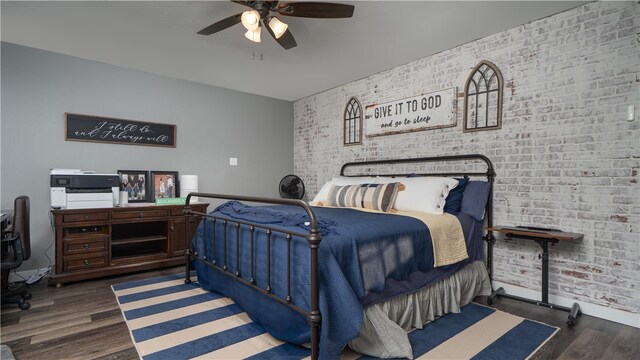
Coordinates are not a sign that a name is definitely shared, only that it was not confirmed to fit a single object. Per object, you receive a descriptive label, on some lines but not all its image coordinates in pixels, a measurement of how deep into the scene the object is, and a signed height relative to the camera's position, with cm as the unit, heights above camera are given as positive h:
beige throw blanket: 241 -49
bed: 168 -60
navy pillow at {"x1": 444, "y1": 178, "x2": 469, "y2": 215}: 295 -20
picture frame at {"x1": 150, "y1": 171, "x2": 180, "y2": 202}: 404 -13
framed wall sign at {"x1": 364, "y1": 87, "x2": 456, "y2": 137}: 338 +73
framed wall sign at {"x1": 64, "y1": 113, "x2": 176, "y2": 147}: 354 +52
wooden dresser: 310 -72
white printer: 310 -15
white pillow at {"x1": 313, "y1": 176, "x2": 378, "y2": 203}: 364 -8
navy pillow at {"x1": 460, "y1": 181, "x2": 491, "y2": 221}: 289 -21
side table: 235 -49
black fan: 479 -19
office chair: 243 -56
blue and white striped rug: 186 -104
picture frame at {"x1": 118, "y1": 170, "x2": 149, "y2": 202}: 384 -12
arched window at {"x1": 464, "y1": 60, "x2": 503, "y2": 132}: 299 +76
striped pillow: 301 -20
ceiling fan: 215 +114
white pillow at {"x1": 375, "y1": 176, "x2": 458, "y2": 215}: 283 -17
